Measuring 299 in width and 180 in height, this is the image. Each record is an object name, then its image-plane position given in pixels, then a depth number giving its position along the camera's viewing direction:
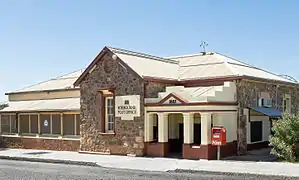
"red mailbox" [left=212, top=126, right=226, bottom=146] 18.34
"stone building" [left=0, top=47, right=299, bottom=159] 19.89
